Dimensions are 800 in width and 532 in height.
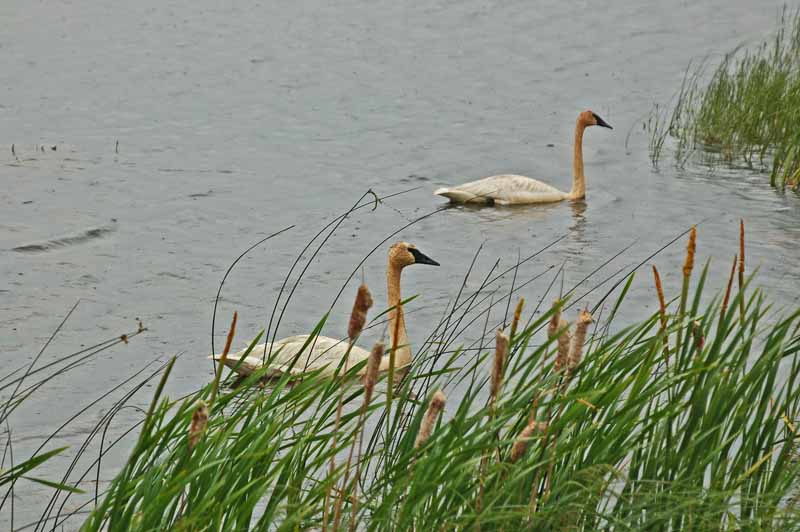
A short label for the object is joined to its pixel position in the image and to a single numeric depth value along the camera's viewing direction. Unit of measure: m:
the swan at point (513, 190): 25.83
